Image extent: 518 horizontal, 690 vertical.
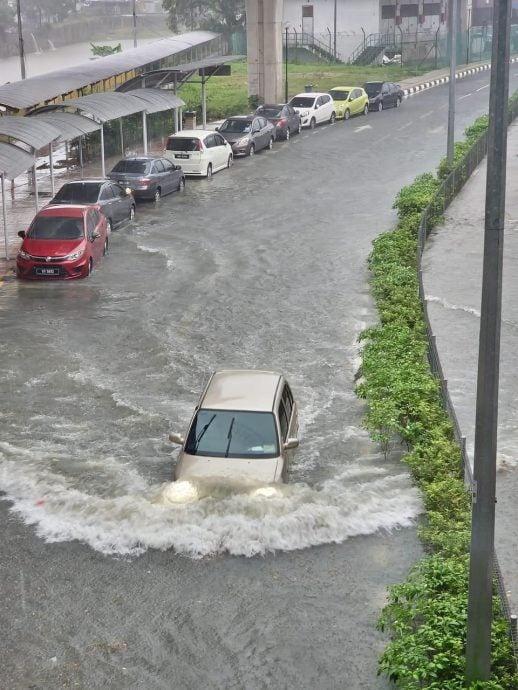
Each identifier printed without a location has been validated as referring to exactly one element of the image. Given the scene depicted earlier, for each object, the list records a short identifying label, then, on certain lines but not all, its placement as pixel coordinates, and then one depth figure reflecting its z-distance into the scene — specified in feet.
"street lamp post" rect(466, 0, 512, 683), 25.66
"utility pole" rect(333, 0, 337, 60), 264.85
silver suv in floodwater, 42.80
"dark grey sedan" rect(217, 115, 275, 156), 134.41
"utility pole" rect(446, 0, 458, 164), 106.42
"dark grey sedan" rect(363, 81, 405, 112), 178.70
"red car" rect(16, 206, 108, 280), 79.41
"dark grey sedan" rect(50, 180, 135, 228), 93.25
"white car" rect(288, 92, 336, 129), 157.89
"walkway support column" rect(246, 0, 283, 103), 170.91
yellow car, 168.55
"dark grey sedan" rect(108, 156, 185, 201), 106.52
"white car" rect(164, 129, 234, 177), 120.26
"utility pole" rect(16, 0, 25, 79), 132.65
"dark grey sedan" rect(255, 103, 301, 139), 146.61
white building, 273.33
